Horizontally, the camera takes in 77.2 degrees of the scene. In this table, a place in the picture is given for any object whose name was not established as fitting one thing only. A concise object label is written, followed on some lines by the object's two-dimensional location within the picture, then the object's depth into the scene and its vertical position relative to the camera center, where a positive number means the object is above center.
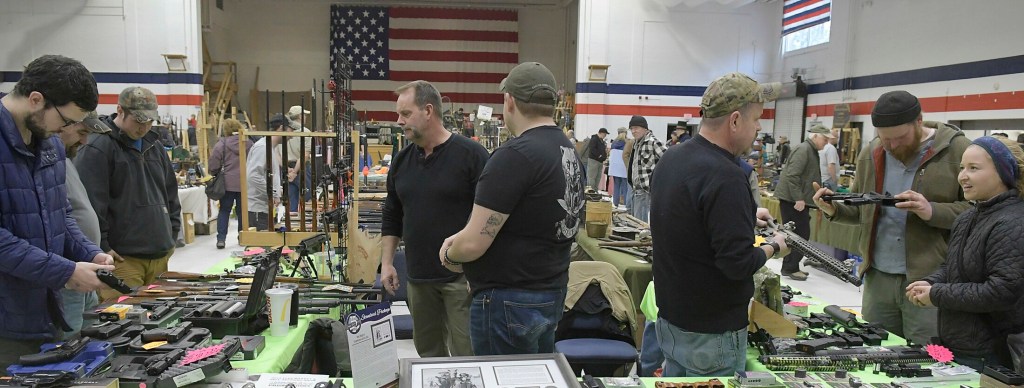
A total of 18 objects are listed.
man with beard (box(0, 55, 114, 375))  2.19 -0.34
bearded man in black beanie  2.95 -0.33
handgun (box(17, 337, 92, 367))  1.94 -0.75
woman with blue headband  2.41 -0.49
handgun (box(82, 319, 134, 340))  2.31 -0.78
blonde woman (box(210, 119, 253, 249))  7.52 -0.50
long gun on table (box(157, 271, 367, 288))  3.61 -0.90
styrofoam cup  2.71 -0.81
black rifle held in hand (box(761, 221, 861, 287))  2.52 -0.47
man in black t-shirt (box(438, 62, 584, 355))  2.18 -0.36
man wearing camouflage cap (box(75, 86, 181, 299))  3.38 -0.40
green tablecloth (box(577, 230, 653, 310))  4.41 -0.98
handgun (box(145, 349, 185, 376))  1.98 -0.78
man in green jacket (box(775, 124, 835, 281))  6.99 -0.57
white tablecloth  8.45 -1.17
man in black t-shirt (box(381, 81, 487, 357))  2.94 -0.35
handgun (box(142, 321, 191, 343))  2.31 -0.79
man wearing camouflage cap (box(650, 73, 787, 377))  2.00 -0.33
